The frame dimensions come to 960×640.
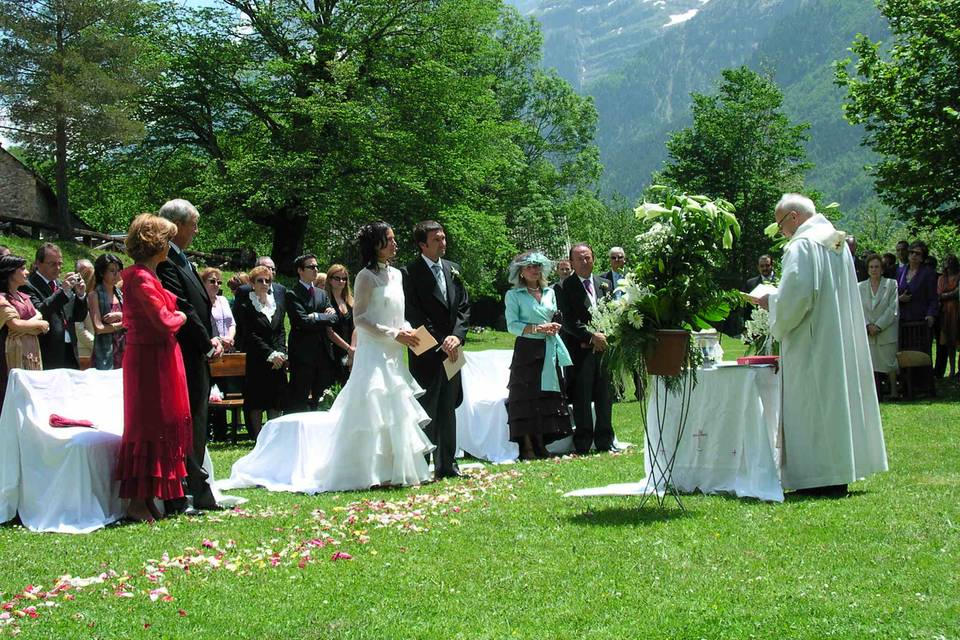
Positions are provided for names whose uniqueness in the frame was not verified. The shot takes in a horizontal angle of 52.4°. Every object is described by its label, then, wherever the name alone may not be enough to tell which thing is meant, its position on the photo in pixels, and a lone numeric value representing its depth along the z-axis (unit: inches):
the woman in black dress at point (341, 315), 516.7
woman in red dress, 296.2
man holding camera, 449.4
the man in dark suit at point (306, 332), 497.7
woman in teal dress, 451.8
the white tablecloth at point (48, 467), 297.7
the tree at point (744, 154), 1975.9
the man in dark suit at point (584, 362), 458.6
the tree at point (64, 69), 1393.9
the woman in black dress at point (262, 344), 498.6
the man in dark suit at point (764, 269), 614.4
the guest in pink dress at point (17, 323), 372.5
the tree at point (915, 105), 731.2
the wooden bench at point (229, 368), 512.4
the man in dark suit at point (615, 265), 542.3
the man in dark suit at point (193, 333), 314.5
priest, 302.5
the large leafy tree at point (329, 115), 1311.5
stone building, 1754.4
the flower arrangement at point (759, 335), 350.6
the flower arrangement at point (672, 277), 275.6
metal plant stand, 292.4
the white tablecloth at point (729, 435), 307.7
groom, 379.6
